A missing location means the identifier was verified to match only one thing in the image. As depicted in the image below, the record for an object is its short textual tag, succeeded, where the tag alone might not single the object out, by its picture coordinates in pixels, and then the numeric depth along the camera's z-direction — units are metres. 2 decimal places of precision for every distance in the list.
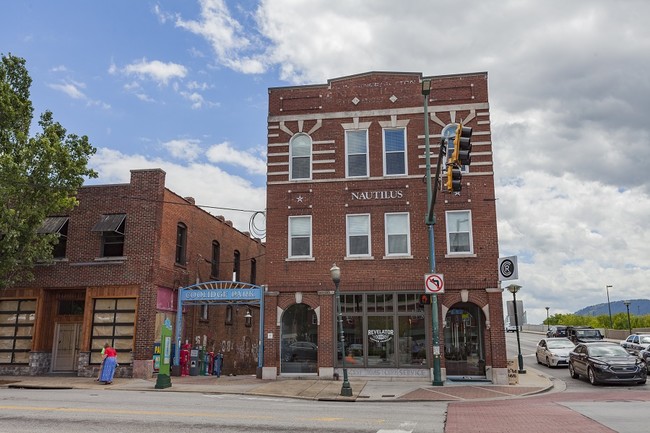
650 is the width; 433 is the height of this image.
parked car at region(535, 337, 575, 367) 28.92
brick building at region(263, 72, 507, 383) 22.06
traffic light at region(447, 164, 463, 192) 13.69
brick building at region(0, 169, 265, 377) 23.33
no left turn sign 19.48
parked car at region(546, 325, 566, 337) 46.83
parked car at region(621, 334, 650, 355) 28.71
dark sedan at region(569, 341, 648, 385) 19.47
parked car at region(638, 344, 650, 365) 23.88
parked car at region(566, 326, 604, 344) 39.09
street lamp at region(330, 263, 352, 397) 17.33
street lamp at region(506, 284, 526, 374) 27.17
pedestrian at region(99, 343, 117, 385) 20.75
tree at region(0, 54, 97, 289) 21.05
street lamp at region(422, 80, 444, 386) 19.25
